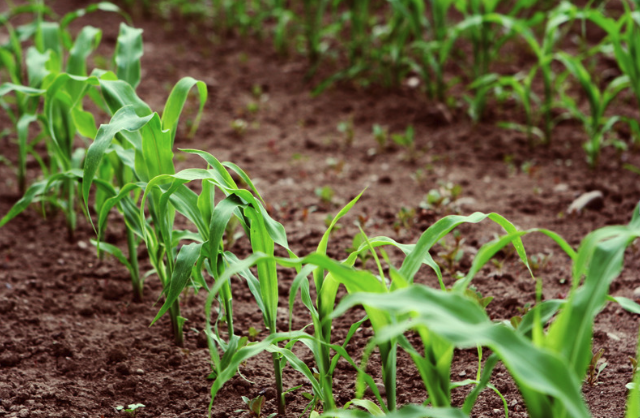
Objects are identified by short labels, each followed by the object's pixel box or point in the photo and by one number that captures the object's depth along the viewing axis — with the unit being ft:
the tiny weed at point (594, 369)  10.62
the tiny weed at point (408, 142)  19.52
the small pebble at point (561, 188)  17.49
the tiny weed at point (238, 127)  21.42
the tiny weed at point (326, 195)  17.33
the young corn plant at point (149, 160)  9.63
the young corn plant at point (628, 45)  16.35
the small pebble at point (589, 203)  16.34
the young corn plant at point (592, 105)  17.30
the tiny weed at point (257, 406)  10.10
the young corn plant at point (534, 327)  5.74
